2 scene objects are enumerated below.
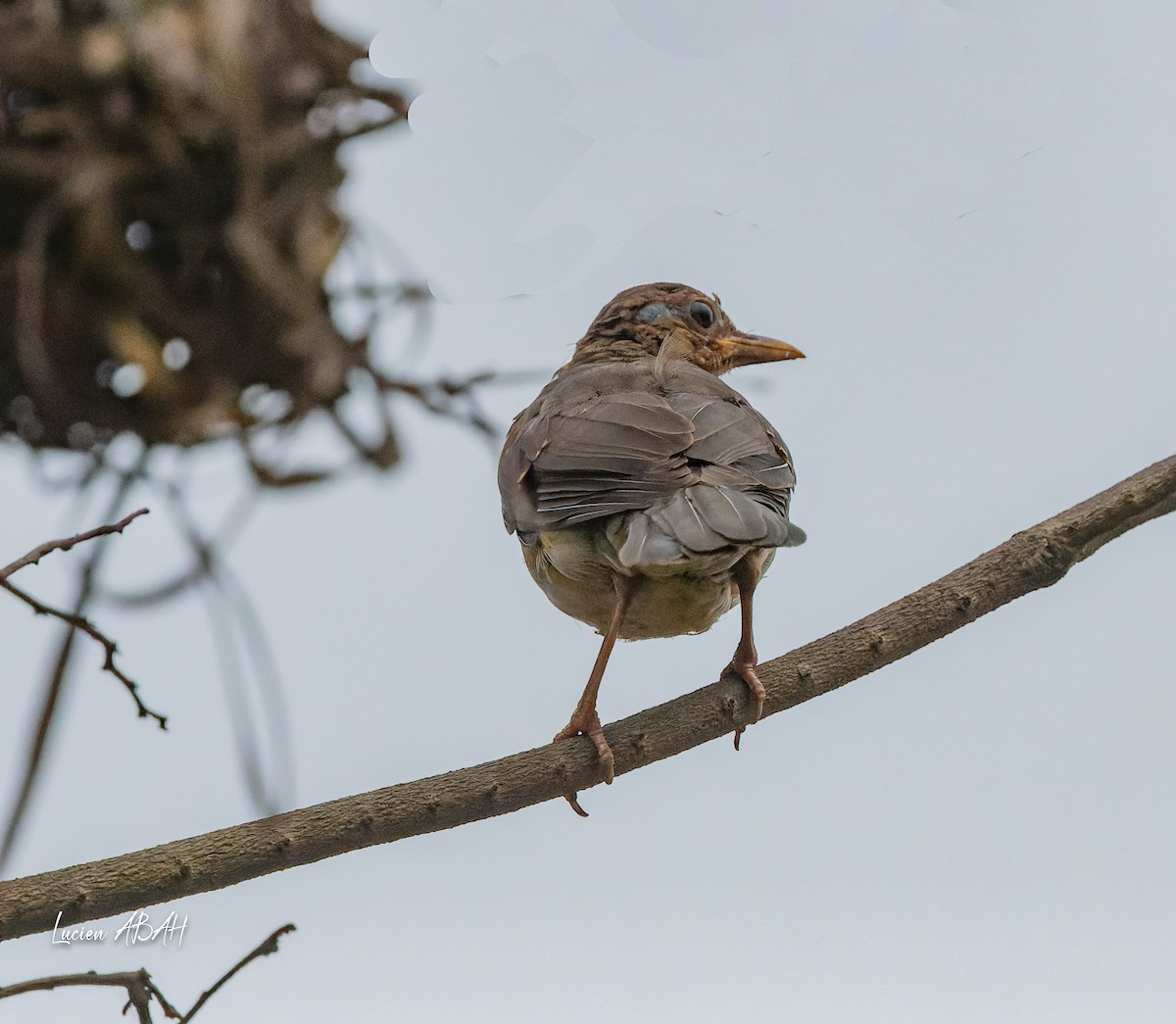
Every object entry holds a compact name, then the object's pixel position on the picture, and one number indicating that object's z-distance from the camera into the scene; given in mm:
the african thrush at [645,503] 5627
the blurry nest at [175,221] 5695
